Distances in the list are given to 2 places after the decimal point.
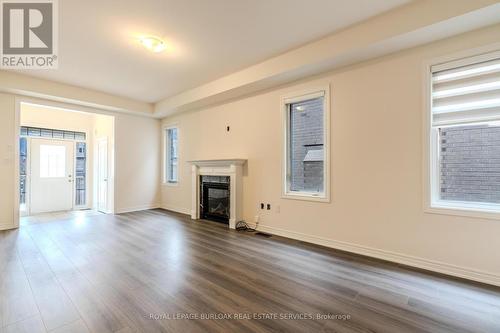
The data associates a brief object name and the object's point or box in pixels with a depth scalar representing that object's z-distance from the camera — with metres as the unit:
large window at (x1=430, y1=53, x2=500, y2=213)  2.56
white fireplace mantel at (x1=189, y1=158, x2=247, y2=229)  4.72
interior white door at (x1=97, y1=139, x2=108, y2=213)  6.57
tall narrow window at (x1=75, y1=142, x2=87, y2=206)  7.07
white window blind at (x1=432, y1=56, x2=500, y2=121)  2.53
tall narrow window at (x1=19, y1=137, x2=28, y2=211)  6.07
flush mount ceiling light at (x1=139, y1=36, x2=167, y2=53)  3.24
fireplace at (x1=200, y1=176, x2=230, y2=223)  5.07
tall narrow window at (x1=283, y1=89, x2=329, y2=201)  3.76
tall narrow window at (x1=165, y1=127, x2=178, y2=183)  6.82
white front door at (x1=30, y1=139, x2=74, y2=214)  6.26
